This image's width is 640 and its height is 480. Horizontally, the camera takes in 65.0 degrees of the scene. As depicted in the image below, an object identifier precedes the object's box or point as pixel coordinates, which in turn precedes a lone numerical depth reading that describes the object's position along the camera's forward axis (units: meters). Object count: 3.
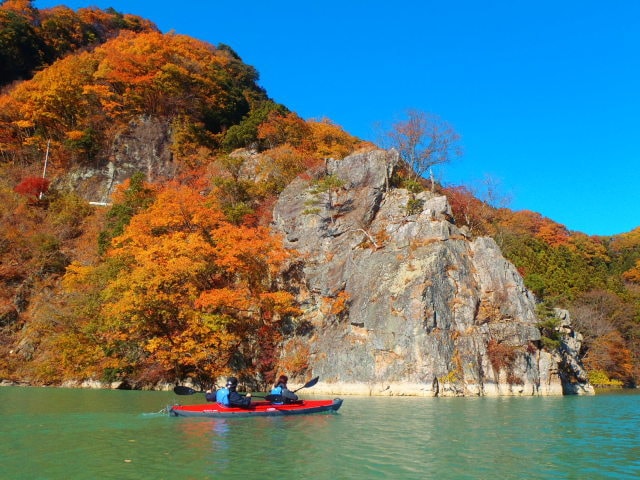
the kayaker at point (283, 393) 16.93
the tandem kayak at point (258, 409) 15.45
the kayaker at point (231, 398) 15.91
